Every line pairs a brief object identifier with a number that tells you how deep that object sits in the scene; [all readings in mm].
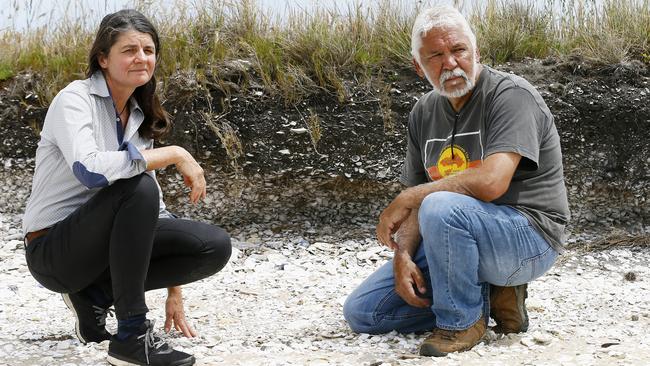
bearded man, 2914
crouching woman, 2746
